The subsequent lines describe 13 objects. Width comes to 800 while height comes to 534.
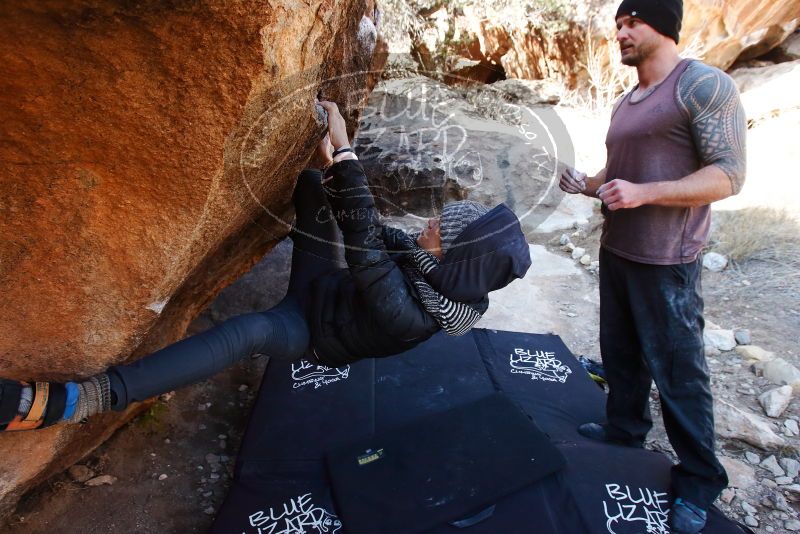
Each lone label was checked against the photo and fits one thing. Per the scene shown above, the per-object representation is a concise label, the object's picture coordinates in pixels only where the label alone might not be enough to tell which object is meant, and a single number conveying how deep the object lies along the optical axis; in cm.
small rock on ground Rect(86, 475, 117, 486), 194
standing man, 156
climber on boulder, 147
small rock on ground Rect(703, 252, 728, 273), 387
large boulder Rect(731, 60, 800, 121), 628
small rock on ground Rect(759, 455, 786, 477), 221
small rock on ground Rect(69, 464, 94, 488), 194
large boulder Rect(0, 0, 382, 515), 116
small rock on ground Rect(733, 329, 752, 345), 304
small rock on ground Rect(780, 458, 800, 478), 219
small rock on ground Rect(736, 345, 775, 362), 286
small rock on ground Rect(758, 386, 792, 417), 249
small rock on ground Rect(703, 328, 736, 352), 302
